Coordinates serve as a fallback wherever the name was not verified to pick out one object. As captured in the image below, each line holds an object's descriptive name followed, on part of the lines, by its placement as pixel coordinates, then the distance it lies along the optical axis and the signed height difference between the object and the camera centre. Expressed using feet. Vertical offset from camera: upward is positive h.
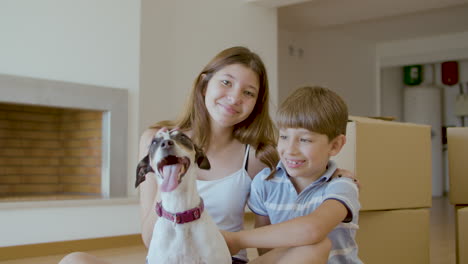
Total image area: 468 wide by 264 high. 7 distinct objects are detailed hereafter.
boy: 4.50 -0.46
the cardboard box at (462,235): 6.56 -1.15
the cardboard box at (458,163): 7.36 -0.27
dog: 3.49 -0.46
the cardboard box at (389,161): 6.54 -0.22
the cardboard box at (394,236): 6.76 -1.24
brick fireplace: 11.05 +0.10
